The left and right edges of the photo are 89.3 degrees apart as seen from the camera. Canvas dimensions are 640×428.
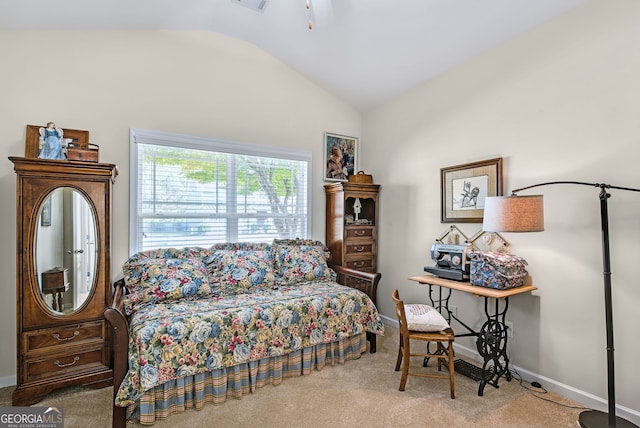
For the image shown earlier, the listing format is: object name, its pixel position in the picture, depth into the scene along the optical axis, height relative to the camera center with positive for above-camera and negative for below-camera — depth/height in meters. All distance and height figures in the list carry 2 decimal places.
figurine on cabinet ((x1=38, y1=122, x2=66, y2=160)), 2.38 +0.59
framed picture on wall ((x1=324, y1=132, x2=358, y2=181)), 4.04 +0.81
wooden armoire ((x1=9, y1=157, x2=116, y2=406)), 2.19 -0.39
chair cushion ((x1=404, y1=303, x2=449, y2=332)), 2.39 -0.76
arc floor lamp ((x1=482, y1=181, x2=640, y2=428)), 1.90 -0.04
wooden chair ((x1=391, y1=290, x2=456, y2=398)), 2.33 -0.86
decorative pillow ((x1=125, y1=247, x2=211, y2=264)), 2.82 -0.30
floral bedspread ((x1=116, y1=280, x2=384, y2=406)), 2.00 -0.79
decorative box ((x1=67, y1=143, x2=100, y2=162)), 2.45 +0.53
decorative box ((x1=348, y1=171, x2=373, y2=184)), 3.92 +0.51
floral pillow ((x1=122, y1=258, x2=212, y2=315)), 2.52 -0.49
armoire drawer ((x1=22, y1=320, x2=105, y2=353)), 2.22 -0.82
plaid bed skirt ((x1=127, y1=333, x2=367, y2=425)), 2.06 -1.15
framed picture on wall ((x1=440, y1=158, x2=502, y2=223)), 2.77 +0.28
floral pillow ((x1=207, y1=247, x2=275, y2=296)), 2.89 -0.48
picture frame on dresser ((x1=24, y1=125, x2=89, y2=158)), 2.48 +0.63
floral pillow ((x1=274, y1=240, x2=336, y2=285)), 3.24 -0.46
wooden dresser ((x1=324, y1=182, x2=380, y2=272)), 3.72 -0.07
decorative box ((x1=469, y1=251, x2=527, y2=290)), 2.38 -0.38
